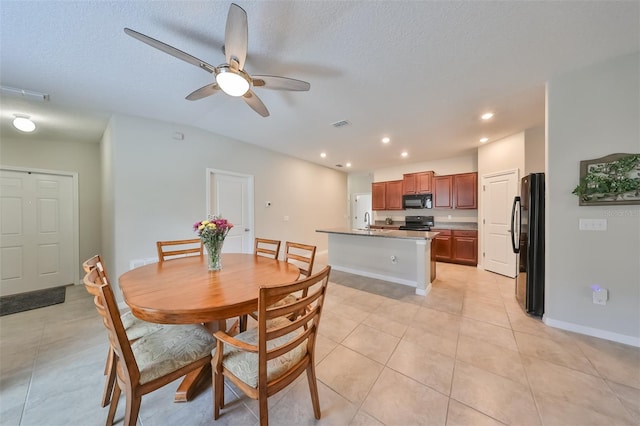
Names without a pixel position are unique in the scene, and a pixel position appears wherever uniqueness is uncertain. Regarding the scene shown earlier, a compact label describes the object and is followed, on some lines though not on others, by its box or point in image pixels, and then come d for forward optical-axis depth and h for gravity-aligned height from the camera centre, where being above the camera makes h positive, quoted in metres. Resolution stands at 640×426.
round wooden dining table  1.09 -0.49
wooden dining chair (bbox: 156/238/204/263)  2.20 -0.43
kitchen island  3.19 -0.78
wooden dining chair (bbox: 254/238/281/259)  2.31 -0.43
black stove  5.48 -0.30
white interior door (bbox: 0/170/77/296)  3.26 -0.31
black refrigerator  2.46 -0.42
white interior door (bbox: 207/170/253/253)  3.82 +0.16
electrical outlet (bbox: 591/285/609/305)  2.03 -0.81
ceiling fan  1.29 +1.10
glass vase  1.77 -0.35
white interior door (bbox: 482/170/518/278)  3.83 -0.17
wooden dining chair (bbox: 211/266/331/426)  1.00 -0.81
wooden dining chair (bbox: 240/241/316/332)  1.86 -0.48
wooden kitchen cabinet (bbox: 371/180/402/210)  5.94 +0.49
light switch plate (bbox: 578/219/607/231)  2.04 -0.13
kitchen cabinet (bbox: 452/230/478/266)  4.61 -0.79
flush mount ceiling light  2.58 +1.11
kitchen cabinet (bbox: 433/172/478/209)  4.78 +0.50
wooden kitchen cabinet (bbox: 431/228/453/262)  4.94 -0.82
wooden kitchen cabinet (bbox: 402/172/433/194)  5.38 +0.77
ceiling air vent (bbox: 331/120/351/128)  3.31 +1.42
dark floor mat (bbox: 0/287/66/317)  2.79 -1.27
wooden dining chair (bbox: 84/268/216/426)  1.01 -0.81
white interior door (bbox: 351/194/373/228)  7.63 +0.15
